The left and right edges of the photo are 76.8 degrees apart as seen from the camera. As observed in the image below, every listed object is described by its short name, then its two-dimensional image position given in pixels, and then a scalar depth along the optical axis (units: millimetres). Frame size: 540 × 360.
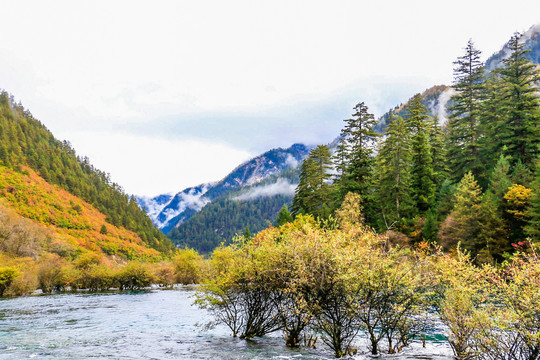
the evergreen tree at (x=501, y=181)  43562
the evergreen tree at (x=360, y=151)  63125
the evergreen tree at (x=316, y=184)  73188
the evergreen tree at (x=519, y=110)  51219
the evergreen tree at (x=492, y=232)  41972
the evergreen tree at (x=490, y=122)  56000
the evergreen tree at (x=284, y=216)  93138
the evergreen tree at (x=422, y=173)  61725
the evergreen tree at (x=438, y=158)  67188
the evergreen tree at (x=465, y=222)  45031
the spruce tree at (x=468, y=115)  60781
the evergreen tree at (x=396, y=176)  60906
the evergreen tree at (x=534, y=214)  36494
